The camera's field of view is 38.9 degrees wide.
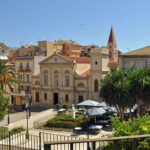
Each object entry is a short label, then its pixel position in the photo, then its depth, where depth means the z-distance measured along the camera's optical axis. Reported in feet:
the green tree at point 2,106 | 58.32
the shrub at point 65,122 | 92.27
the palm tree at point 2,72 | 108.22
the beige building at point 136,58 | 108.60
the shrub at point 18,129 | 87.35
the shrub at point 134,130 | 22.25
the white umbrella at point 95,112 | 83.83
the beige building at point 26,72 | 158.30
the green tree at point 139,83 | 72.69
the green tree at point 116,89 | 72.59
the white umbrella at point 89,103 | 103.30
